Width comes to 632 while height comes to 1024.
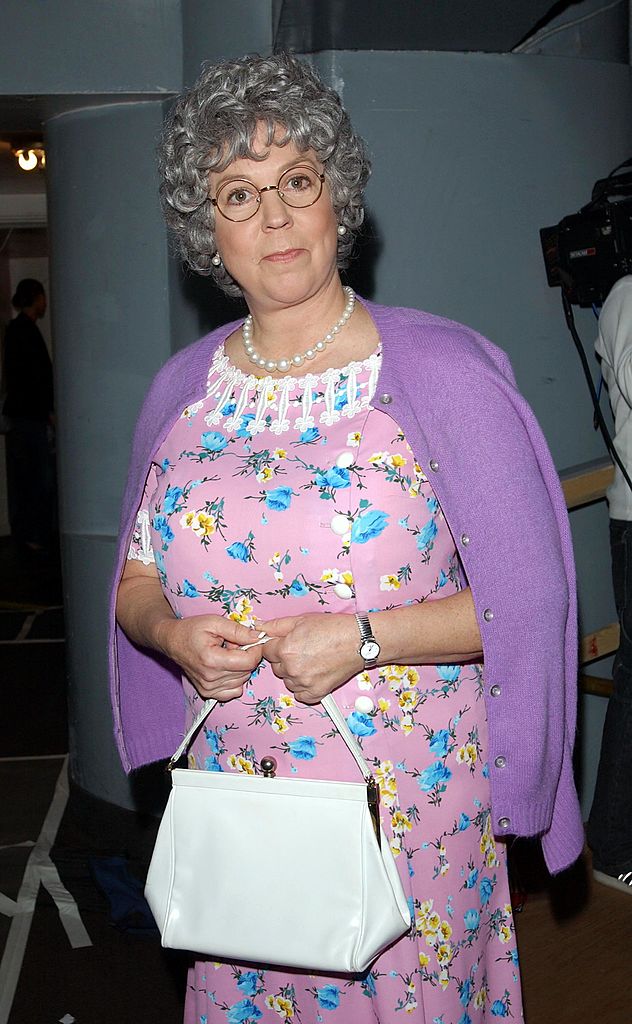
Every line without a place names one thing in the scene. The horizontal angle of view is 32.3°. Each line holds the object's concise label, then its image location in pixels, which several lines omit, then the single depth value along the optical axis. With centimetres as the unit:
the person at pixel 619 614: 284
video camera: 286
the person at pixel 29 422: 762
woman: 149
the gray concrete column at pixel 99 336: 332
